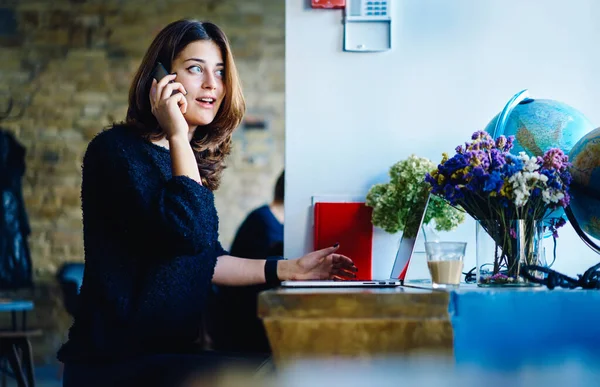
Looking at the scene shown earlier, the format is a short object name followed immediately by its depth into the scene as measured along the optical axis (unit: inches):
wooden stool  185.9
